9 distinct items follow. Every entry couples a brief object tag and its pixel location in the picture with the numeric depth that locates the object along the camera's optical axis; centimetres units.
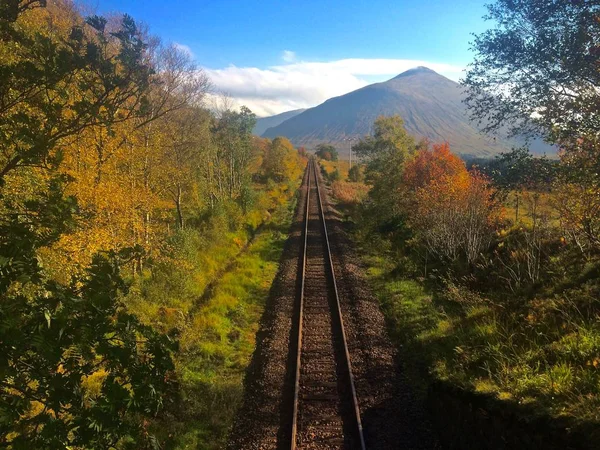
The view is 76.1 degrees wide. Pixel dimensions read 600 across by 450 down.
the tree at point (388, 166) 2867
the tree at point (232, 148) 3975
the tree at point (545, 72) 684
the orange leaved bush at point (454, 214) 1702
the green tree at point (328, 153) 13512
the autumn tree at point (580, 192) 691
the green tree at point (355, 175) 6914
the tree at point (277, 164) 6353
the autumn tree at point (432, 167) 2650
